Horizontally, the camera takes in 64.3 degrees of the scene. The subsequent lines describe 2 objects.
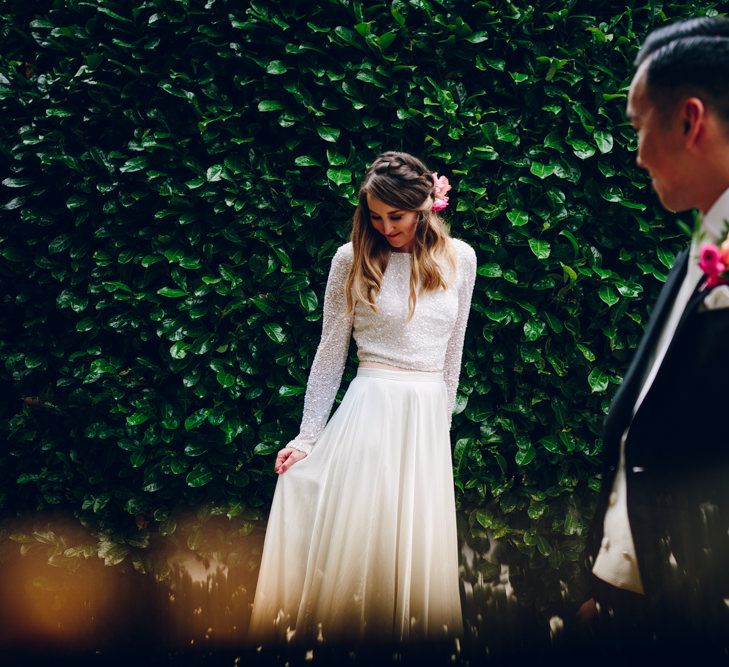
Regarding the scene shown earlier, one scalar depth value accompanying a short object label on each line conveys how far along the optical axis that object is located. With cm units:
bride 218
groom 95
